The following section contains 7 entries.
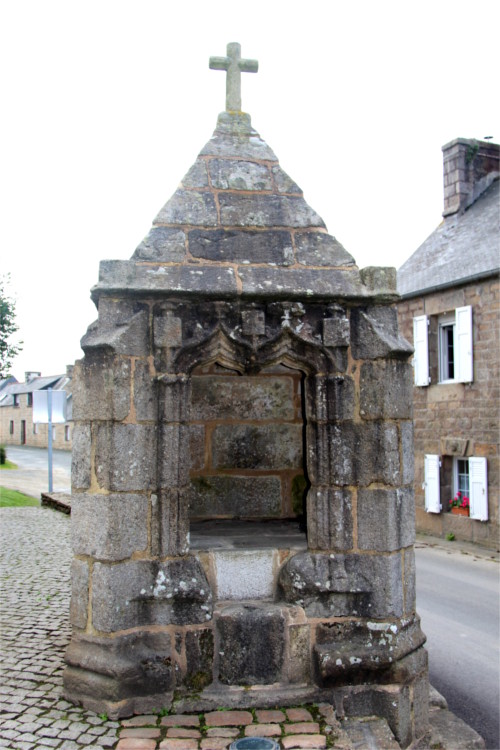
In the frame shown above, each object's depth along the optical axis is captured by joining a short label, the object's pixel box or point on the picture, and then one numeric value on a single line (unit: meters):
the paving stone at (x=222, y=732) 3.31
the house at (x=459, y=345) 12.78
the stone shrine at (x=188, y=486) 3.65
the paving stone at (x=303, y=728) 3.34
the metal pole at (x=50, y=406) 15.17
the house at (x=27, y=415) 48.66
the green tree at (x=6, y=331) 23.36
